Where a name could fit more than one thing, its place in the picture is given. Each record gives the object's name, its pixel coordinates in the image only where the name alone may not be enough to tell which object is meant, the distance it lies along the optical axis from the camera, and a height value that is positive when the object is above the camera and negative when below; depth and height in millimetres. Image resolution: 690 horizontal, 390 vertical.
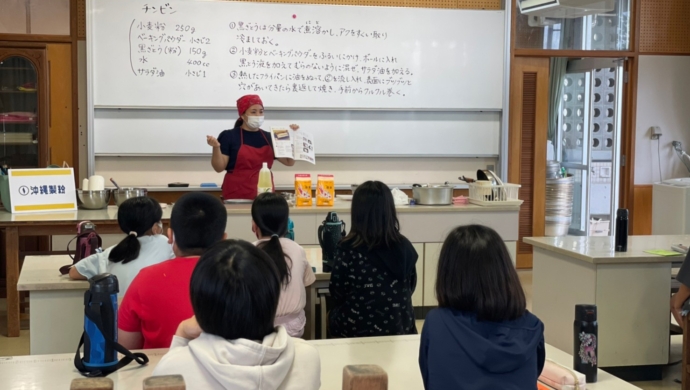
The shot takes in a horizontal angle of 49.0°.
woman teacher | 5020 +30
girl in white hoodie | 1363 -323
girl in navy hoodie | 1665 -376
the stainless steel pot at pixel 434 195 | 5172 -265
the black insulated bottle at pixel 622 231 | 3693 -360
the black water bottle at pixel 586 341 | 1950 -479
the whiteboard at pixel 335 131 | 5812 +195
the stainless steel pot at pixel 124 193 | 4895 -256
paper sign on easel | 4691 -236
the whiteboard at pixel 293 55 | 5738 +786
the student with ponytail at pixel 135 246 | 2645 -327
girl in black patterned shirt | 2795 -416
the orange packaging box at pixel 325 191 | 5000 -237
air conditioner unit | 4855 +995
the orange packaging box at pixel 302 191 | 4969 -236
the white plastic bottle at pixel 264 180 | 4730 -159
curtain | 7184 +715
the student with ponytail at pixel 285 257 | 2646 -365
